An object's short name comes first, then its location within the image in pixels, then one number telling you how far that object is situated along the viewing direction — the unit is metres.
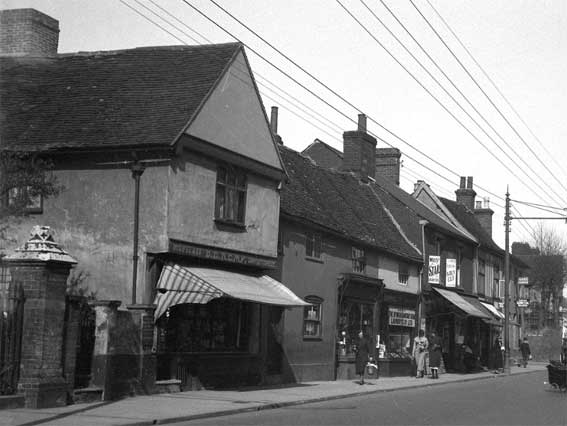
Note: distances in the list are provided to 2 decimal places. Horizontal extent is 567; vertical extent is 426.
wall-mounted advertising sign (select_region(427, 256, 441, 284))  40.25
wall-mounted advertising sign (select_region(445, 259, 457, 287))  42.59
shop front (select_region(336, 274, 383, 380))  31.03
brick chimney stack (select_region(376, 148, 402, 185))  48.28
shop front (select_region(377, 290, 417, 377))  34.88
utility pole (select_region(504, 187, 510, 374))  43.16
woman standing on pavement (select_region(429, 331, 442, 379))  35.03
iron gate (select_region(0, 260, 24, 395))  16.22
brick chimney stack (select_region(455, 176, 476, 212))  57.19
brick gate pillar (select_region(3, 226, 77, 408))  16.31
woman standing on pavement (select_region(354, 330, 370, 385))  28.20
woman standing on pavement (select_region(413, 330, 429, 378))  34.59
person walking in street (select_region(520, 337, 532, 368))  52.44
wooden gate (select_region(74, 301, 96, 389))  18.59
